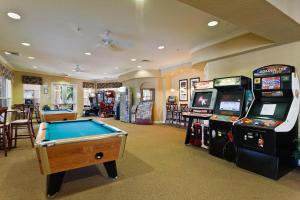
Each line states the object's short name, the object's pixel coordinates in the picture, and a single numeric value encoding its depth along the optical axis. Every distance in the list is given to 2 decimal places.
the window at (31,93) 9.16
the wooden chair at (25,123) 3.98
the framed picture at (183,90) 7.79
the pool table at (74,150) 1.91
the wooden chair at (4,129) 3.51
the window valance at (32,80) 8.77
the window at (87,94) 12.45
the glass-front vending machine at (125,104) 8.79
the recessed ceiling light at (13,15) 2.93
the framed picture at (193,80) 7.32
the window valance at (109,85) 11.89
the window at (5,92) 6.51
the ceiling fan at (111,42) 3.88
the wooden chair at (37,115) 7.74
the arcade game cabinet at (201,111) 3.97
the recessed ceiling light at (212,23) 3.27
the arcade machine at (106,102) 11.23
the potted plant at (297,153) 2.78
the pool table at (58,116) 4.95
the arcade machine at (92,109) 11.72
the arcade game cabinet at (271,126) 2.59
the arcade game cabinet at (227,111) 3.30
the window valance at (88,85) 12.03
